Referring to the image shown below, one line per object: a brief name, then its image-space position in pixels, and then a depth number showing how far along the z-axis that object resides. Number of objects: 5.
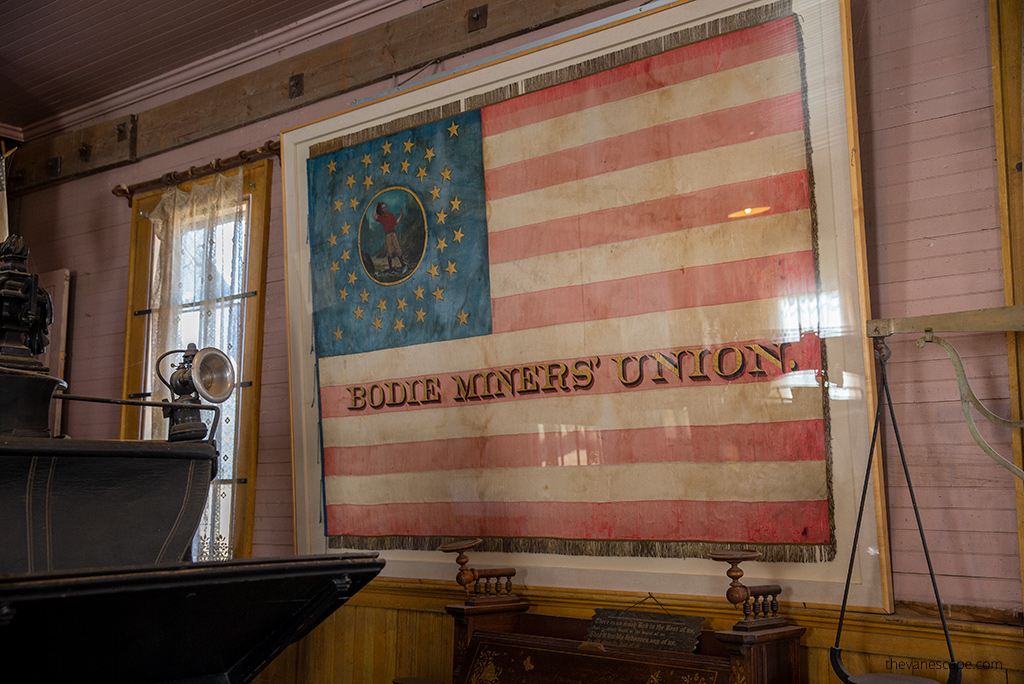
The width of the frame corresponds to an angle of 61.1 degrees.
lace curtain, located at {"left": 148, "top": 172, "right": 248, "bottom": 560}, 4.46
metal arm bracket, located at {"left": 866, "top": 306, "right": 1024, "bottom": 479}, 2.42
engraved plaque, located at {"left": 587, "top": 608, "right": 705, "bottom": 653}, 2.73
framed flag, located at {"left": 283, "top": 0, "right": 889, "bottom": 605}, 2.77
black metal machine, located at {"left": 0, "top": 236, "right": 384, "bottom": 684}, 1.62
